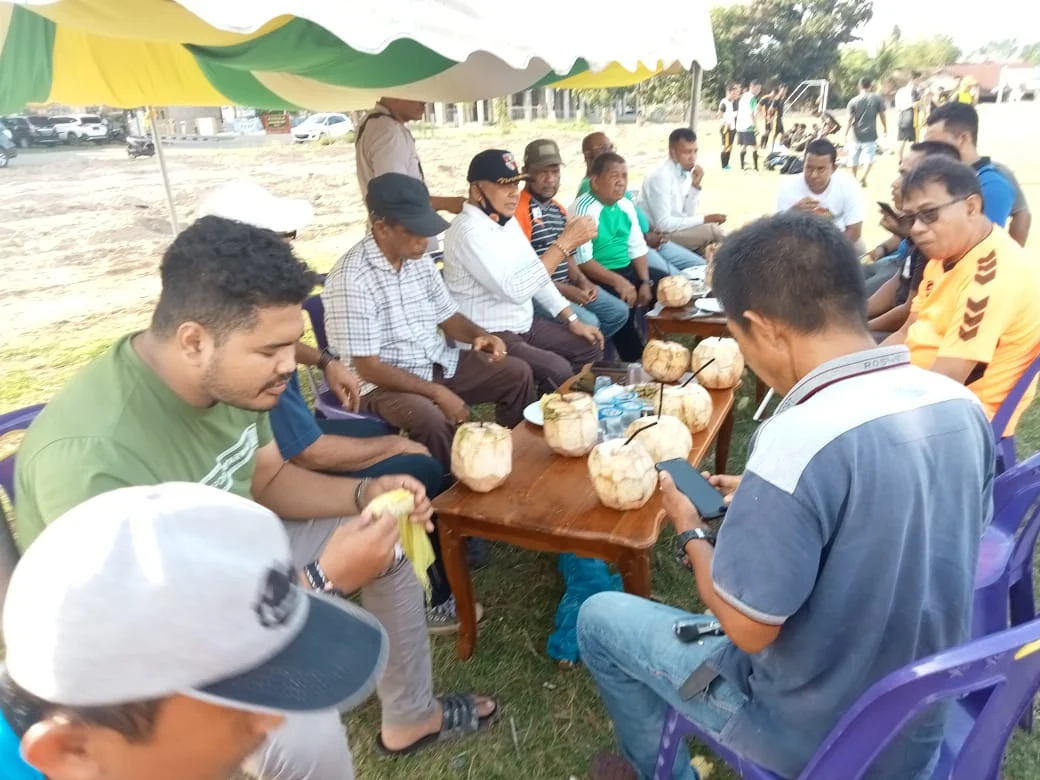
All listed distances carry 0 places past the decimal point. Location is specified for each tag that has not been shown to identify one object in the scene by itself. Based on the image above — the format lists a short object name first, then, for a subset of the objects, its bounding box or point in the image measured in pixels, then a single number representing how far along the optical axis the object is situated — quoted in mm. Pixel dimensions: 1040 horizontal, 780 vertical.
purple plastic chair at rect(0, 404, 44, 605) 1478
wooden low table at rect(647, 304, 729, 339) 3975
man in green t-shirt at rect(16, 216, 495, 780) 1444
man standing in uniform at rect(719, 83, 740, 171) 17127
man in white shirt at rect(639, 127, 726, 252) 5723
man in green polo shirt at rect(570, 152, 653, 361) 4816
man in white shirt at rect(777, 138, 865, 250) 5168
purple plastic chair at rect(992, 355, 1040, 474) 2381
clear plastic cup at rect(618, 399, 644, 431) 2647
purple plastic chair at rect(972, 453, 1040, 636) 1942
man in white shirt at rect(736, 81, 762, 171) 16577
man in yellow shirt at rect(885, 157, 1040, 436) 2240
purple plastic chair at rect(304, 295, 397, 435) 3127
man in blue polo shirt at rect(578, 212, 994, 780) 1172
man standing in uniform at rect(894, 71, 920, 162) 15766
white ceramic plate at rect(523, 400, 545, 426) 2770
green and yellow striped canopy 2154
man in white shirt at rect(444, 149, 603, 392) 3701
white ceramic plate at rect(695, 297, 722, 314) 4098
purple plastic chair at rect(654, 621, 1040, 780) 1108
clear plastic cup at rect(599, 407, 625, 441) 2594
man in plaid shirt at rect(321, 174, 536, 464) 3012
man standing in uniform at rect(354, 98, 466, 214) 4480
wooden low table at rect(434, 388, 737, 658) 2062
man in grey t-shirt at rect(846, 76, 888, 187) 13227
